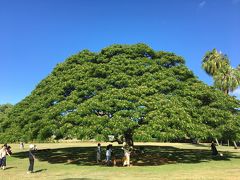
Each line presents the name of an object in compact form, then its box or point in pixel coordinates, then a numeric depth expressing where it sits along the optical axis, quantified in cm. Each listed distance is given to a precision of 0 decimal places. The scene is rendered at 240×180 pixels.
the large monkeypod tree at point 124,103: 1486
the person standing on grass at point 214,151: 2297
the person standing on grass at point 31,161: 1443
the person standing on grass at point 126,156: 1645
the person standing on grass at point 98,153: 1827
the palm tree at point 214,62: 3823
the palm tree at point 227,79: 3448
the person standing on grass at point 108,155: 1734
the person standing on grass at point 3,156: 1628
